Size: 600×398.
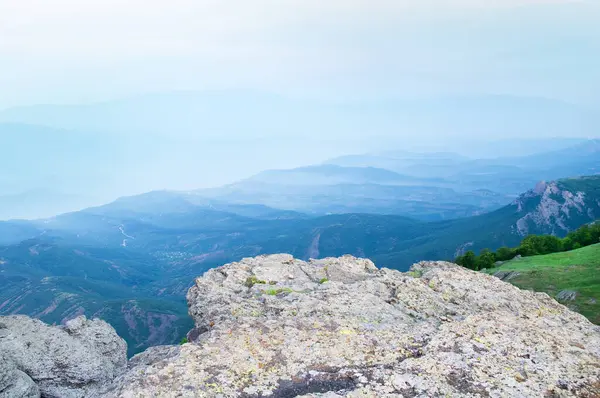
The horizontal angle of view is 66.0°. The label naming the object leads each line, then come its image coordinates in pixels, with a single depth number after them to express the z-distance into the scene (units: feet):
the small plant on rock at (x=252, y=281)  71.92
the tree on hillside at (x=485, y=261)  236.63
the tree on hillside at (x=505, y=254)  264.93
